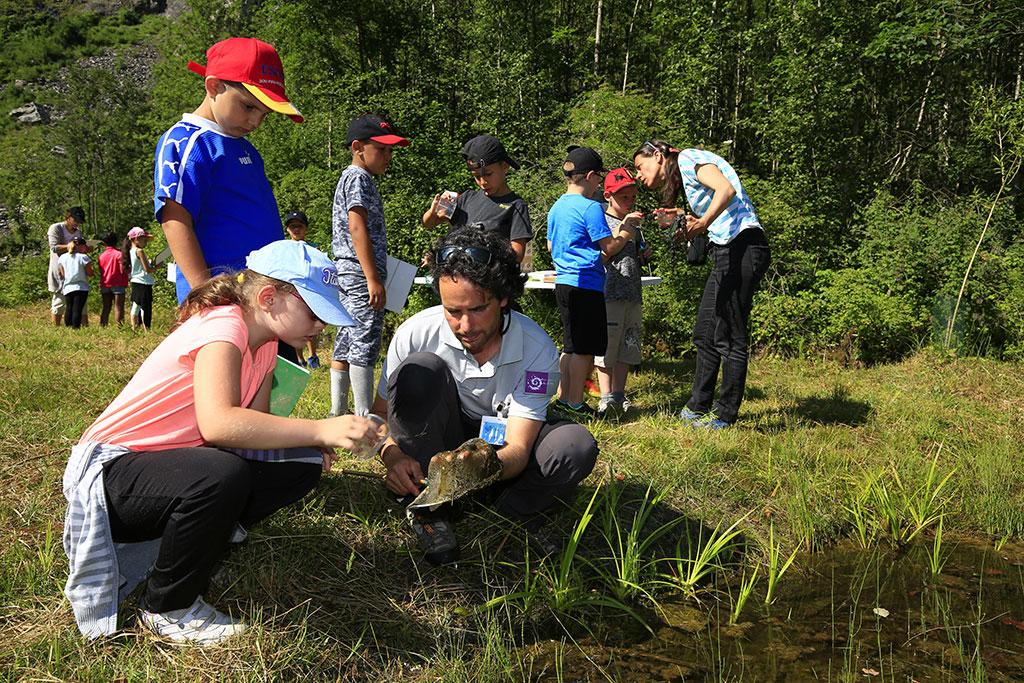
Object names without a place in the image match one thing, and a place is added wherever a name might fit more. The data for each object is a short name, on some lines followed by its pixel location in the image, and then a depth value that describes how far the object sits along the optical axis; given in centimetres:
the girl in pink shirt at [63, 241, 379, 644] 210
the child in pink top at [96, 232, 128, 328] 1048
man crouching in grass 271
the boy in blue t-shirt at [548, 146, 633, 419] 477
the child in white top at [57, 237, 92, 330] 979
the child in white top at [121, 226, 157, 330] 989
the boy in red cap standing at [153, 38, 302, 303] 285
